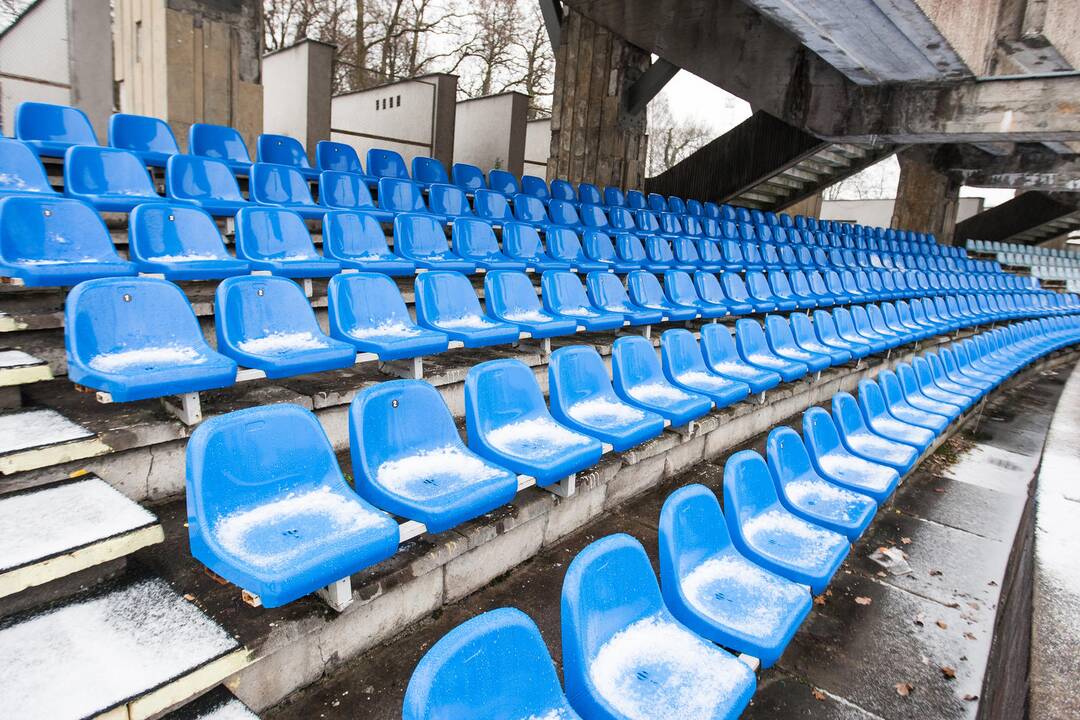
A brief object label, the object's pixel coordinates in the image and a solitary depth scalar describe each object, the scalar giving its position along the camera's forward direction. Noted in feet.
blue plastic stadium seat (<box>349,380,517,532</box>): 5.84
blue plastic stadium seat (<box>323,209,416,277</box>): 12.19
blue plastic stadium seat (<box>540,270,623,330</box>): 12.84
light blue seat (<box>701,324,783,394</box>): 12.18
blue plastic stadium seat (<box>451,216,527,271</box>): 14.87
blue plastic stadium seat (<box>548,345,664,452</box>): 8.46
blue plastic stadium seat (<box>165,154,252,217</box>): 12.25
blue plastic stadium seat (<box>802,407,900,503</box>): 8.92
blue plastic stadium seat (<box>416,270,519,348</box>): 10.19
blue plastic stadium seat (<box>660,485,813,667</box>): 5.31
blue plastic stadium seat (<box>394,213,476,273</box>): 13.57
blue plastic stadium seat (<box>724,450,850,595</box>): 6.53
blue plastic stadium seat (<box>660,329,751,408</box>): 11.00
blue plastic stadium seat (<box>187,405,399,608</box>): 4.58
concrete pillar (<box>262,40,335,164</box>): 31.24
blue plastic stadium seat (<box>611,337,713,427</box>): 9.78
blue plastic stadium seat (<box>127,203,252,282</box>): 9.15
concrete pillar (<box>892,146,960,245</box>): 48.52
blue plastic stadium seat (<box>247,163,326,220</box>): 13.82
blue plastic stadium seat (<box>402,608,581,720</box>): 3.00
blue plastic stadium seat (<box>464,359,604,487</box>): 7.13
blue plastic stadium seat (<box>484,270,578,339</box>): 11.56
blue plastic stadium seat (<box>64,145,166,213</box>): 10.81
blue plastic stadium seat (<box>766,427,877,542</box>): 7.75
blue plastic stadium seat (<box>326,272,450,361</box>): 8.79
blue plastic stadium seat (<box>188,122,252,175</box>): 15.76
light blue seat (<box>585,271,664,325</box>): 14.20
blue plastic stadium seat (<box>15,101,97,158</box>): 13.44
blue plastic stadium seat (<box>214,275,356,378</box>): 7.57
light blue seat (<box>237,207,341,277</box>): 10.55
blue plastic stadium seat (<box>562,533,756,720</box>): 4.15
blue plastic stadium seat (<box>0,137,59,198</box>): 10.09
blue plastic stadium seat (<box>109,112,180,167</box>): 14.19
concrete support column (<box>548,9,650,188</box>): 29.76
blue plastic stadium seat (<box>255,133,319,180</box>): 17.29
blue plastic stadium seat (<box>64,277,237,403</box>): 6.13
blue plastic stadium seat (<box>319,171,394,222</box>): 15.28
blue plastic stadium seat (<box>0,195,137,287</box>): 7.76
